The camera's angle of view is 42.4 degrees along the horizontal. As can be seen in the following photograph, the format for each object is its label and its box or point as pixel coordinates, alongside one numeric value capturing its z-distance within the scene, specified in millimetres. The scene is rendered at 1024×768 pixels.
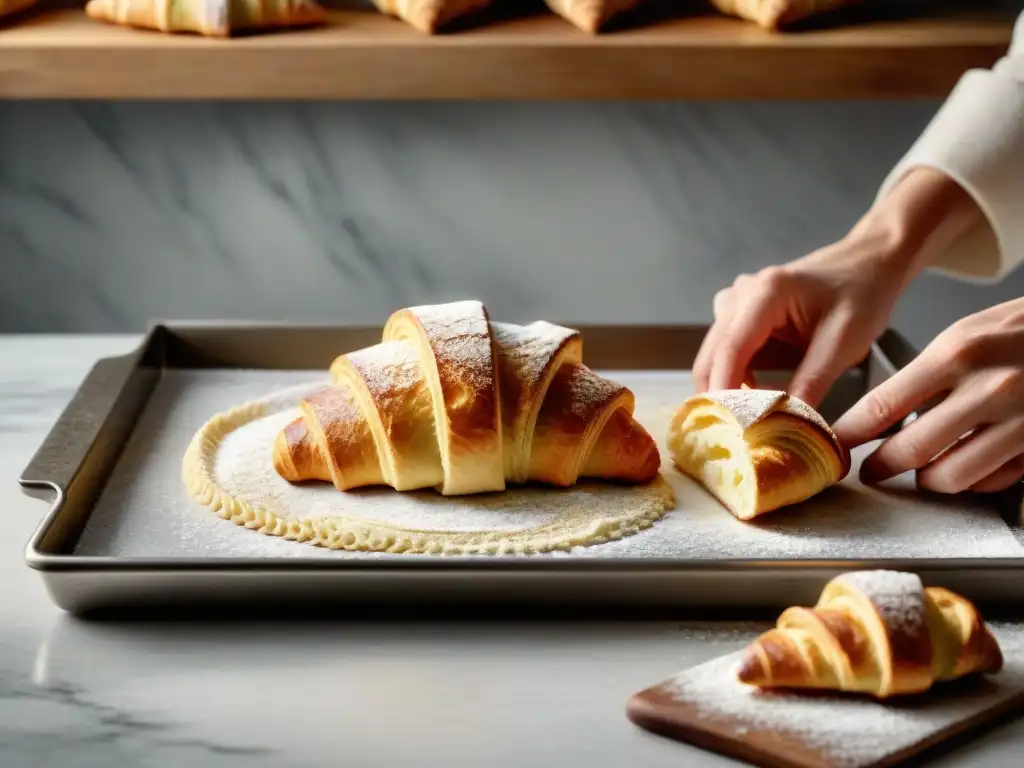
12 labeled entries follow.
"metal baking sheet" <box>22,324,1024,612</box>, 820
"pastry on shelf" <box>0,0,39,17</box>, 1419
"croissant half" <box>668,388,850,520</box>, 960
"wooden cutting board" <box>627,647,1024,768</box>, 688
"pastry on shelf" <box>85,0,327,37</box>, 1373
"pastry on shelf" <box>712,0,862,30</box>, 1368
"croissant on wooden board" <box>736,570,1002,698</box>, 725
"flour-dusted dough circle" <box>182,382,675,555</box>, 929
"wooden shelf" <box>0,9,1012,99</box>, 1362
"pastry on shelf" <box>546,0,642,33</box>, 1374
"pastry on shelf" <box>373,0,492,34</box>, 1374
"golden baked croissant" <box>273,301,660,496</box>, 977
